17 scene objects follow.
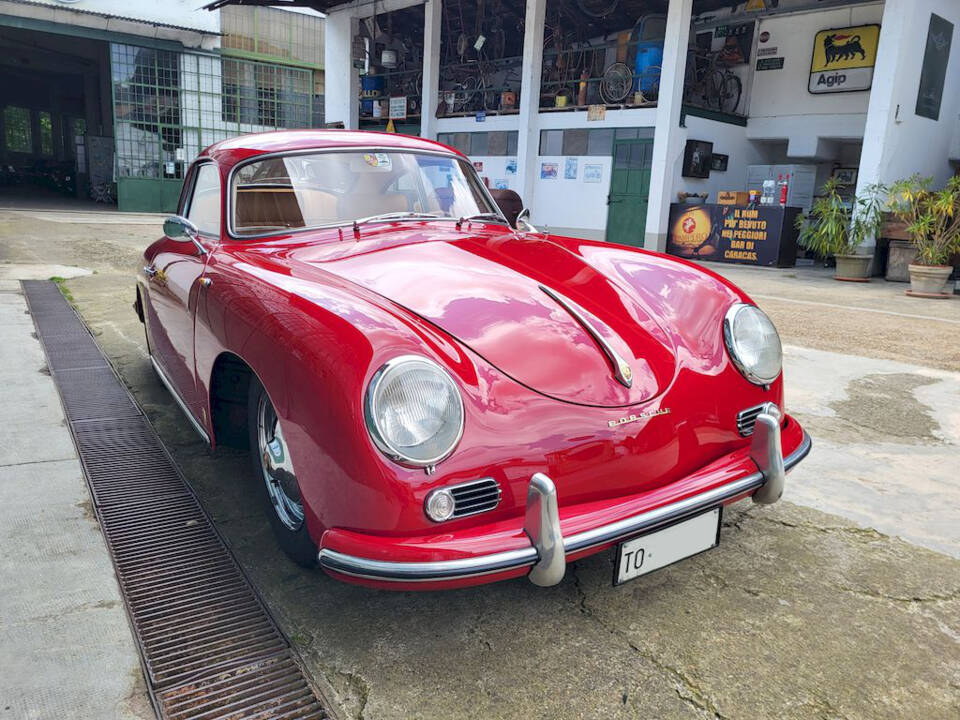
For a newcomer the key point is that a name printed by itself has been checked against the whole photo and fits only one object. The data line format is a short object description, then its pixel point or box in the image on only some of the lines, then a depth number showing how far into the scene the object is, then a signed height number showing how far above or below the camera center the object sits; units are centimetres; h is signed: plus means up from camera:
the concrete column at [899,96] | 1245 +211
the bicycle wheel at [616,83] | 1606 +265
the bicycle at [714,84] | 1670 +287
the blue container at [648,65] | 1573 +304
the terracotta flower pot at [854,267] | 1221 -84
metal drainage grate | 176 -121
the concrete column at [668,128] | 1460 +160
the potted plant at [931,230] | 1038 -13
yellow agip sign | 1484 +323
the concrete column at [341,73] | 2177 +349
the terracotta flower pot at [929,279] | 1027 -82
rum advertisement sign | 1391 -45
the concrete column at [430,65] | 1908 +338
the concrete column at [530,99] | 1703 +236
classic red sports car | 171 -50
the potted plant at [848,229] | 1228 -20
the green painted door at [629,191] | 1573 +31
